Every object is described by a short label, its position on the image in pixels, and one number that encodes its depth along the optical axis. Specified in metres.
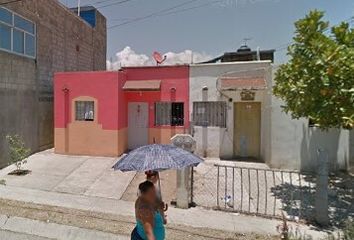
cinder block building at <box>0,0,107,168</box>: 11.00
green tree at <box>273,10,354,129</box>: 5.77
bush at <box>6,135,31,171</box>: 9.96
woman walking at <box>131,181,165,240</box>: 2.90
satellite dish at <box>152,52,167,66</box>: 14.34
